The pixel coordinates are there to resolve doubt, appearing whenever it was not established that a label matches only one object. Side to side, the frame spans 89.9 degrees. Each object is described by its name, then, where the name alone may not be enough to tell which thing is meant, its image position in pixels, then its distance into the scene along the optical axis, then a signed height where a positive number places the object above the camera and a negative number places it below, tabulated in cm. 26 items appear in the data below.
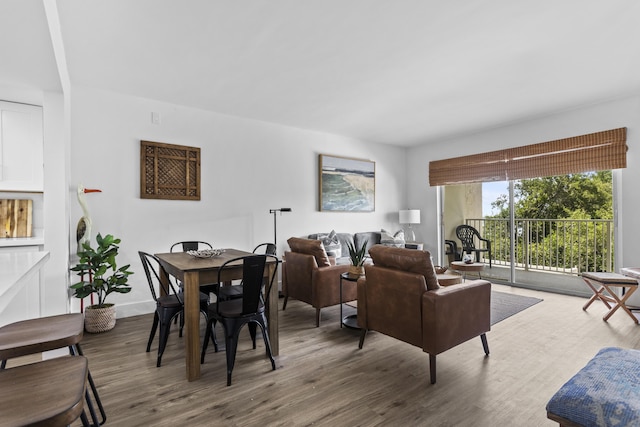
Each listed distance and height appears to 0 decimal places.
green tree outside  497 -14
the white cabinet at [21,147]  309 +67
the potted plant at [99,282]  319 -69
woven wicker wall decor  391 +55
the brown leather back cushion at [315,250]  354 -41
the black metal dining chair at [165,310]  251 -76
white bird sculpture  338 -10
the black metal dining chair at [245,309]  224 -71
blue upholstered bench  116 -71
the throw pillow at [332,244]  486 -47
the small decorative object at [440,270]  405 -73
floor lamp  480 -23
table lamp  623 -5
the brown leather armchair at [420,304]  224 -68
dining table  226 -55
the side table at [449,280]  359 -75
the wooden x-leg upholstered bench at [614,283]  338 -75
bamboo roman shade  409 +80
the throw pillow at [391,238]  572 -45
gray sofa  487 -47
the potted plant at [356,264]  318 -51
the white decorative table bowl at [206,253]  293 -37
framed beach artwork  553 +54
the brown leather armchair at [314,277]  341 -70
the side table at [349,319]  314 -113
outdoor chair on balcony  607 -49
